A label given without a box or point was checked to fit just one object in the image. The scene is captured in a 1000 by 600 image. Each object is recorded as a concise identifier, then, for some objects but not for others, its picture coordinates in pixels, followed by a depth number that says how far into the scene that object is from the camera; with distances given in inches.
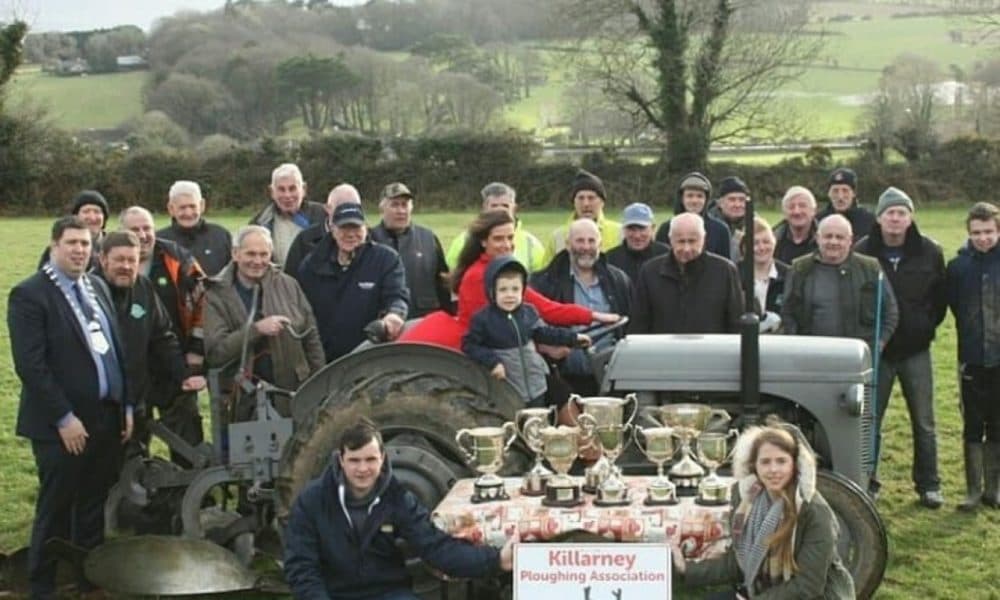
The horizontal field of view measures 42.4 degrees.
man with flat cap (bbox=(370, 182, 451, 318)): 278.4
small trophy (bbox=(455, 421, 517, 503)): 177.9
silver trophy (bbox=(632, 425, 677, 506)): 175.8
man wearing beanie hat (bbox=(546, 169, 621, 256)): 282.8
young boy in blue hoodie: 198.8
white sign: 158.2
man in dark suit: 203.8
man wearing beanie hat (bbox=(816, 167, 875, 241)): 315.9
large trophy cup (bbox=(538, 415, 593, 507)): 175.8
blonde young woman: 157.3
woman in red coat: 205.8
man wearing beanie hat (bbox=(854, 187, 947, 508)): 258.5
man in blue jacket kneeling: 166.1
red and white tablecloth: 170.2
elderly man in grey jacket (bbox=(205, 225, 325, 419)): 223.8
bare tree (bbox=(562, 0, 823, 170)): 1150.3
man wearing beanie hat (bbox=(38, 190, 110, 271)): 268.5
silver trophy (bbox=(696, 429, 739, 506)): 175.8
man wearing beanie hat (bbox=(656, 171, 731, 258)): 284.7
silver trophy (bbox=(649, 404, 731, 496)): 182.2
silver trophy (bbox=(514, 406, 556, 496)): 180.9
